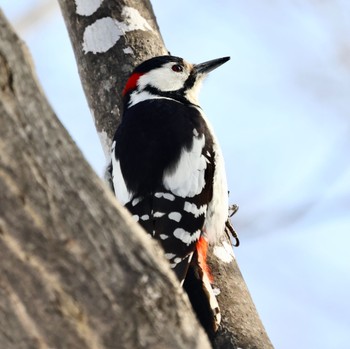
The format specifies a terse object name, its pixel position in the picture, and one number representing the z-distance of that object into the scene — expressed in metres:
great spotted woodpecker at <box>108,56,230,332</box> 6.85
